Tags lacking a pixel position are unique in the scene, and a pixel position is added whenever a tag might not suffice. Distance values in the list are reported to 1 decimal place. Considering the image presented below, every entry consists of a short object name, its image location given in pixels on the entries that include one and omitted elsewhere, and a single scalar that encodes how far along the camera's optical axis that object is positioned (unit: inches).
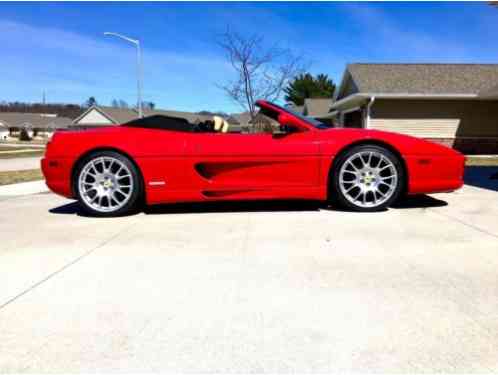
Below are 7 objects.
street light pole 702.4
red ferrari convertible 148.3
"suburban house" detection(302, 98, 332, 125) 1258.6
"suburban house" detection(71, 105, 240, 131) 1889.8
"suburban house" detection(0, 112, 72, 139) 3299.7
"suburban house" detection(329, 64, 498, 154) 624.4
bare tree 703.1
